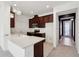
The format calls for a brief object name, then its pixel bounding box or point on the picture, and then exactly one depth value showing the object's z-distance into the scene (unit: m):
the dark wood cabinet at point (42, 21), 3.39
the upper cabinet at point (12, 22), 2.91
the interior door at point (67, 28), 5.43
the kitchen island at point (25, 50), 1.05
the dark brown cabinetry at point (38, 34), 3.46
